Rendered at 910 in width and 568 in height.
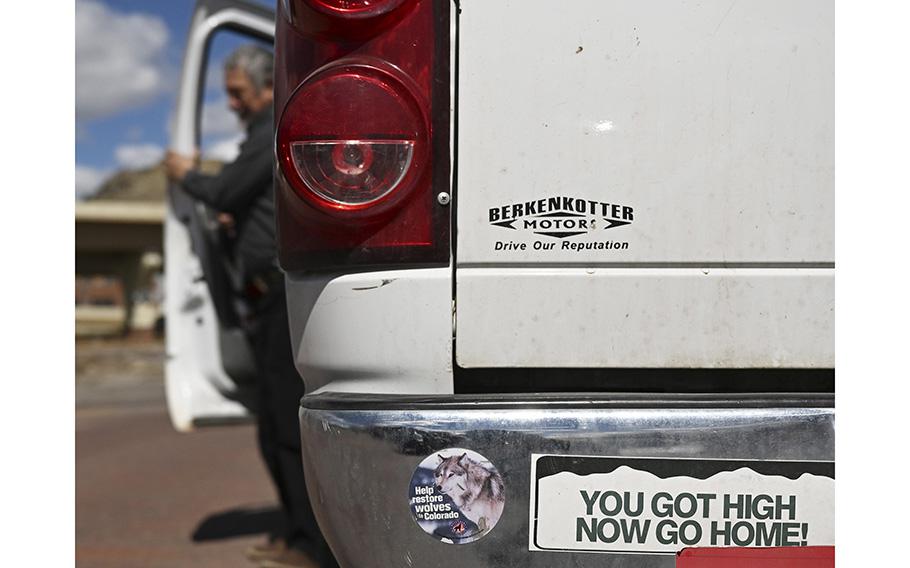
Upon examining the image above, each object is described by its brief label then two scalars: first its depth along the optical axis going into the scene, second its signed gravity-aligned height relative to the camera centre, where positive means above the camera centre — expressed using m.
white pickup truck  1.54 +0.10
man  3.26 +0.01
